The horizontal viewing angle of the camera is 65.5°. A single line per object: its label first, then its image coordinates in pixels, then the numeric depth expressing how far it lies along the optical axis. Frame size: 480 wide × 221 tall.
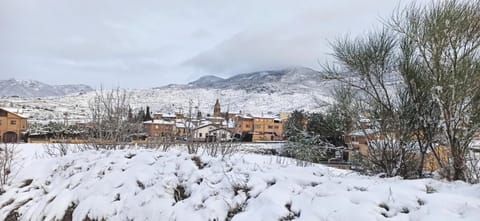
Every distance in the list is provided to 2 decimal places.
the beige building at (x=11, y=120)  30.93
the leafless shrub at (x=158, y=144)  9.64
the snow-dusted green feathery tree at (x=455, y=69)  6.00
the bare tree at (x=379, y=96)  7.48
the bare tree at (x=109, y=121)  10.09
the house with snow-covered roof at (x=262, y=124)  45.84
